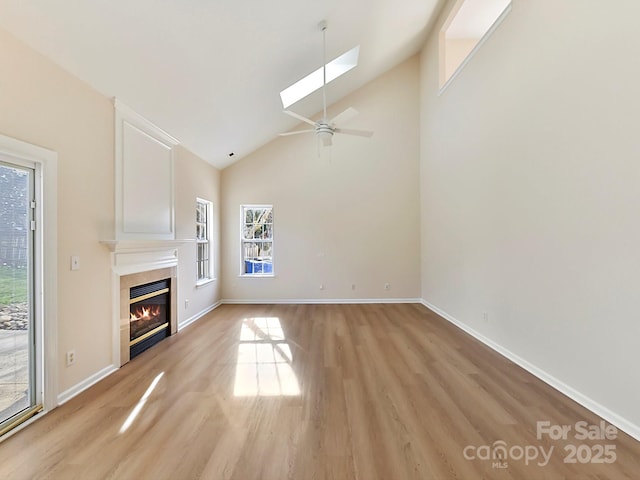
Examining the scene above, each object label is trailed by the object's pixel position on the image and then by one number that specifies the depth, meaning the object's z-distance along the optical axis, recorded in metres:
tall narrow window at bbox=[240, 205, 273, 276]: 6.23
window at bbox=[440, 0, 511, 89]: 4.45
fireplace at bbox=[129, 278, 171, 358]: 3.39
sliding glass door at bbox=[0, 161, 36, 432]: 2.03
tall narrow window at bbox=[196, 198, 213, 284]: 5.35
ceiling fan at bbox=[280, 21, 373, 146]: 3.65
